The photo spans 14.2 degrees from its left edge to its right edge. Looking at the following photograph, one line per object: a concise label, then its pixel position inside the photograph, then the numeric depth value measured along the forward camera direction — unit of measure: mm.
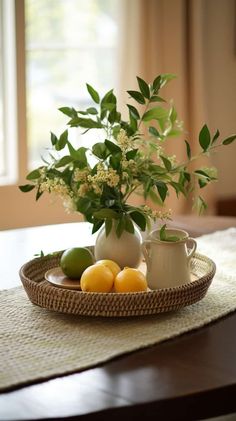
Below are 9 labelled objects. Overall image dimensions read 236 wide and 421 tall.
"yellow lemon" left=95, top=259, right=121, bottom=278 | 1634
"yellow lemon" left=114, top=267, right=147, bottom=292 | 1593
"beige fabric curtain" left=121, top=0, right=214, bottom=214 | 3497
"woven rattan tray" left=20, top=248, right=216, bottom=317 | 1542
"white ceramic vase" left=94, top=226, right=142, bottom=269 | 1732
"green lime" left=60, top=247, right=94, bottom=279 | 1686
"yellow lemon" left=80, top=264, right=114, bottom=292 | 1592
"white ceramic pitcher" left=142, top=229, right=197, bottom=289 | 1640
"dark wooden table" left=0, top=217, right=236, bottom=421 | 1261
